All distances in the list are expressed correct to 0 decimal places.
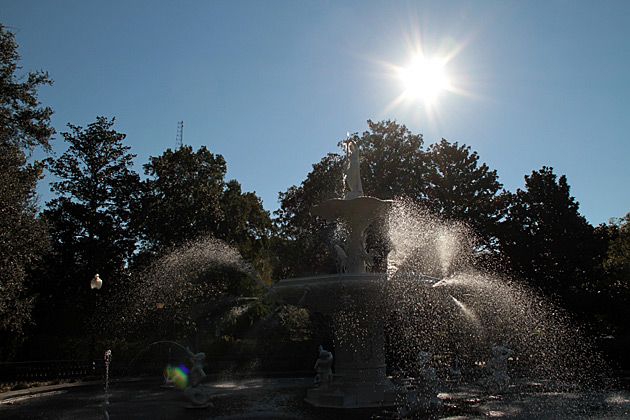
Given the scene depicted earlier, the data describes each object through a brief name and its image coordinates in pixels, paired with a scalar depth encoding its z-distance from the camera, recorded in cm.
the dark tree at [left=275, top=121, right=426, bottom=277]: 3297
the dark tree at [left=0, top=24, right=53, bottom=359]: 1911
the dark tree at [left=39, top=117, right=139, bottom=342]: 2844
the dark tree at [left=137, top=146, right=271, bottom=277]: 3012
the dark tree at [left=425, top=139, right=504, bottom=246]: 3203
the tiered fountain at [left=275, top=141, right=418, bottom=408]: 1238
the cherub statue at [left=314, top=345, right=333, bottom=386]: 1396
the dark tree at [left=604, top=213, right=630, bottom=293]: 3017
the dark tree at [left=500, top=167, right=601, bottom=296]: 2791
